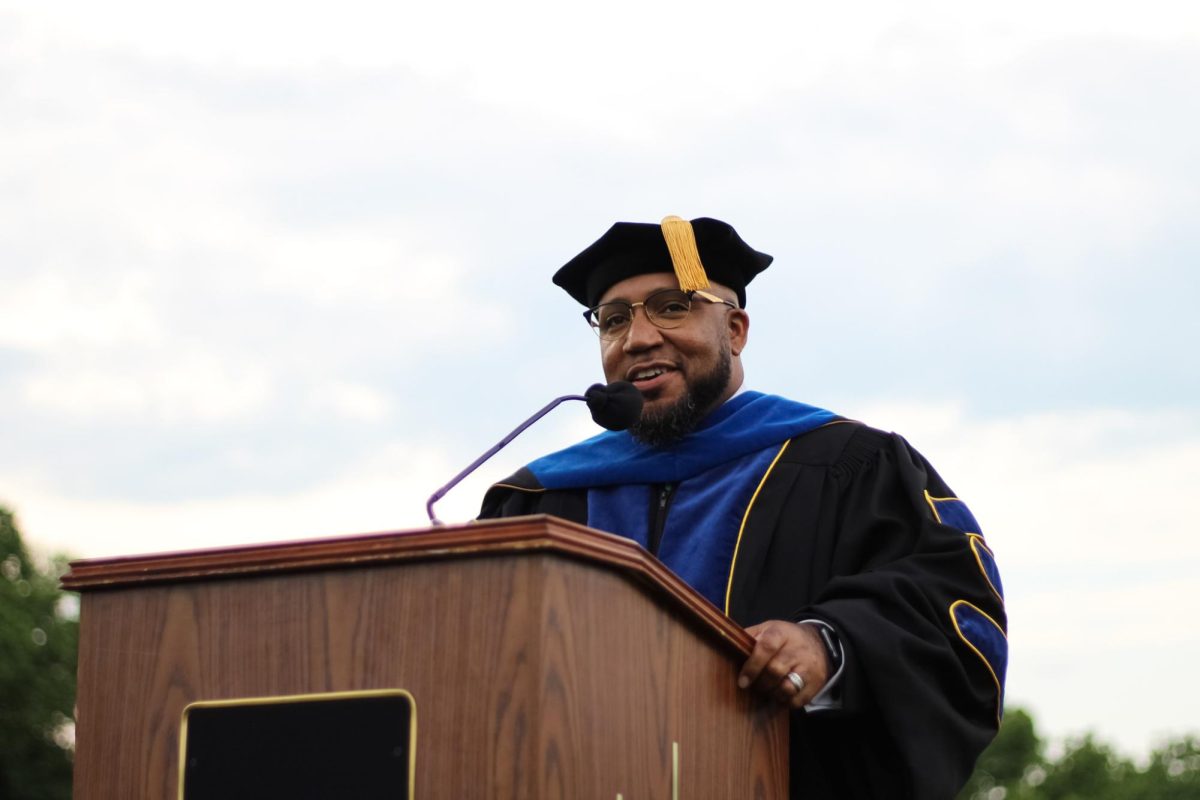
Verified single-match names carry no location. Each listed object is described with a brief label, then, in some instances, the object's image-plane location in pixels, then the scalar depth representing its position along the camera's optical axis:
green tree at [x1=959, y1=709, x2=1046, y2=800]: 75.44
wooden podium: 5.02
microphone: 7.55
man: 7.16
